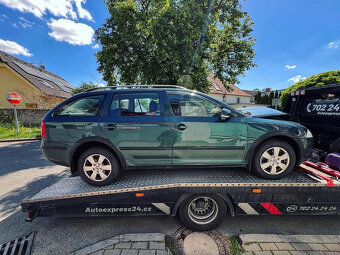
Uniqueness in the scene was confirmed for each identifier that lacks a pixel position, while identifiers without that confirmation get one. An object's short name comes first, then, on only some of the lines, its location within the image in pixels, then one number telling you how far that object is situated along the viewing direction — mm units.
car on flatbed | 2518
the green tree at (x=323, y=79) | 8898
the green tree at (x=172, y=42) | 8656
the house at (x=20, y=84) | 16453
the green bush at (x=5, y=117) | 11961
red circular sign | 9305
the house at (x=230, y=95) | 25438
